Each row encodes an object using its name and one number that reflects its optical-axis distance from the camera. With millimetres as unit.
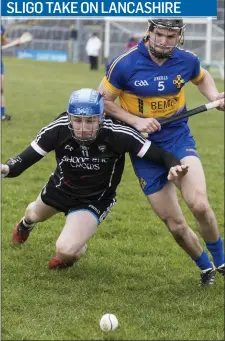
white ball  10219
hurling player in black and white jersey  11883
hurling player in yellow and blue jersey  12242
